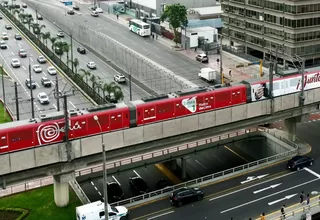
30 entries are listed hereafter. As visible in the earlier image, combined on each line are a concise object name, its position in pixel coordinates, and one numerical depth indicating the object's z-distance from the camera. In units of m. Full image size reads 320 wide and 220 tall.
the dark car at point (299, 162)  53.80
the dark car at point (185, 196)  47.28
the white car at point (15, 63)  101.39
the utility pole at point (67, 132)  45.27
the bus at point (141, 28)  126.12
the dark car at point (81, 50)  108.94
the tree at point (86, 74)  81.70
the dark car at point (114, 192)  51.12
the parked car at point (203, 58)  104.75
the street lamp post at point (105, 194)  35.35
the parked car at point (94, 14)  151.25
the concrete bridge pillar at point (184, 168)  55.78
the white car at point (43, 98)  81.09
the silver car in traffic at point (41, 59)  104.08
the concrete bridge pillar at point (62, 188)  47.41
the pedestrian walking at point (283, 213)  43.94
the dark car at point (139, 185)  52.62
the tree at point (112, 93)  72.56
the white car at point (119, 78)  88.73
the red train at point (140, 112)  44.59
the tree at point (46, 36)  110.62
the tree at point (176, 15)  113.56
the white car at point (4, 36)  123.59
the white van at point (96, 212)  43.59
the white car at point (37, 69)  97.81
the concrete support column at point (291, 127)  60.83
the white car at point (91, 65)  97.38
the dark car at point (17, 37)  123.88
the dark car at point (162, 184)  53.39
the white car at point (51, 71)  96.38
